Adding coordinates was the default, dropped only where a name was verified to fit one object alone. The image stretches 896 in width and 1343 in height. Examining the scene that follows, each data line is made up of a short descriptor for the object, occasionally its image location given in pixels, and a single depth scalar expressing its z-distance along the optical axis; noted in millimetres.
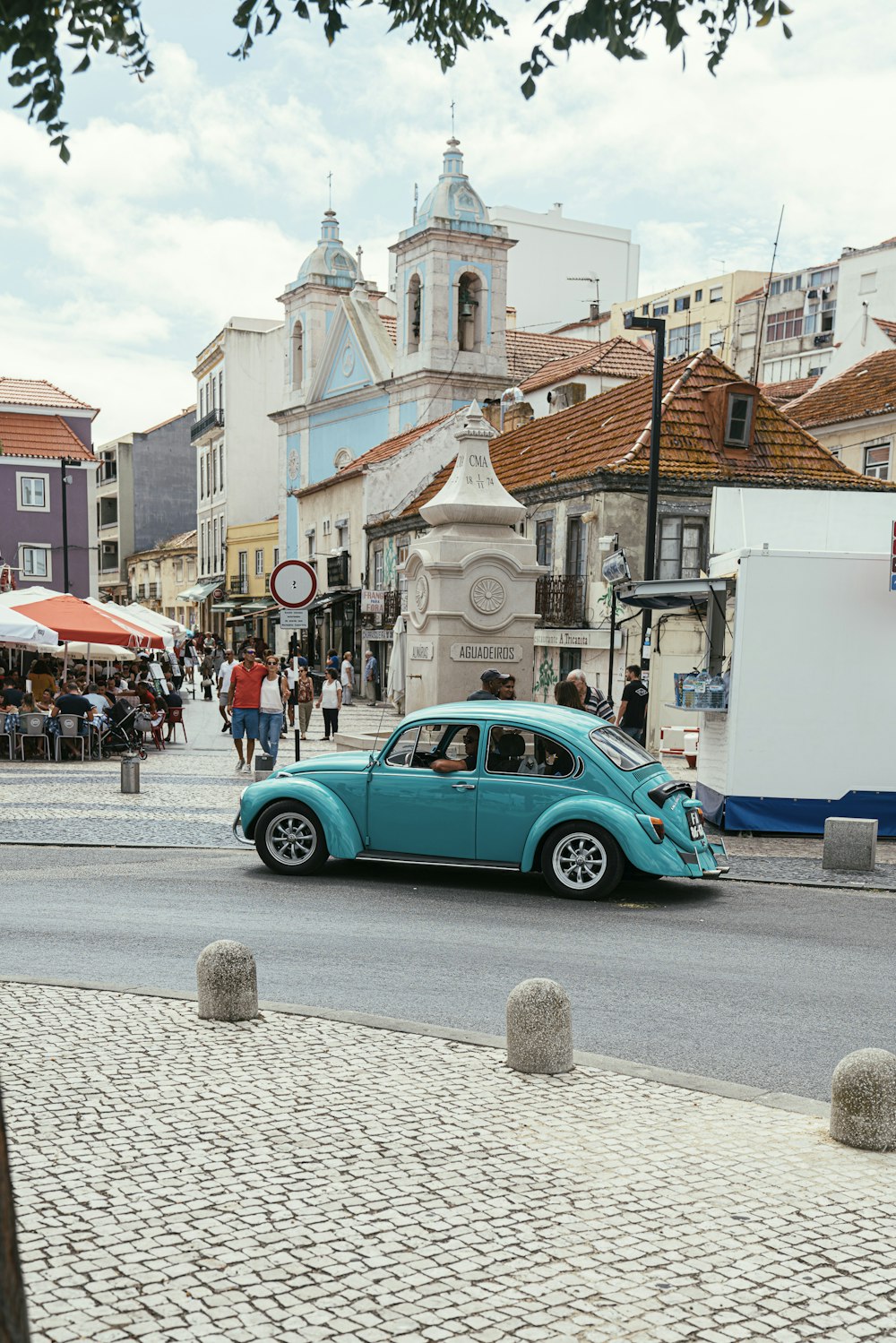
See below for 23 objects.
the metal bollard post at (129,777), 17902
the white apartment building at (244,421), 65312
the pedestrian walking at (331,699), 25844
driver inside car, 11180
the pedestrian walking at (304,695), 26656
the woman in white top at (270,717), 20500
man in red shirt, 20406
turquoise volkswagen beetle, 10812
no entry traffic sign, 17234
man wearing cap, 13594
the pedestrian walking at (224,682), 29848
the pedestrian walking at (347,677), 40312
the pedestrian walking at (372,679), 41031
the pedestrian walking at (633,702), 18500
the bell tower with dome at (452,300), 46750
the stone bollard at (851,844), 12805
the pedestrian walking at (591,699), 15281
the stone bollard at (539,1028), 6160
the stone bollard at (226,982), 6820
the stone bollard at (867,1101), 5395
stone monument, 18250
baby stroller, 24422
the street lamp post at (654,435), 19641
